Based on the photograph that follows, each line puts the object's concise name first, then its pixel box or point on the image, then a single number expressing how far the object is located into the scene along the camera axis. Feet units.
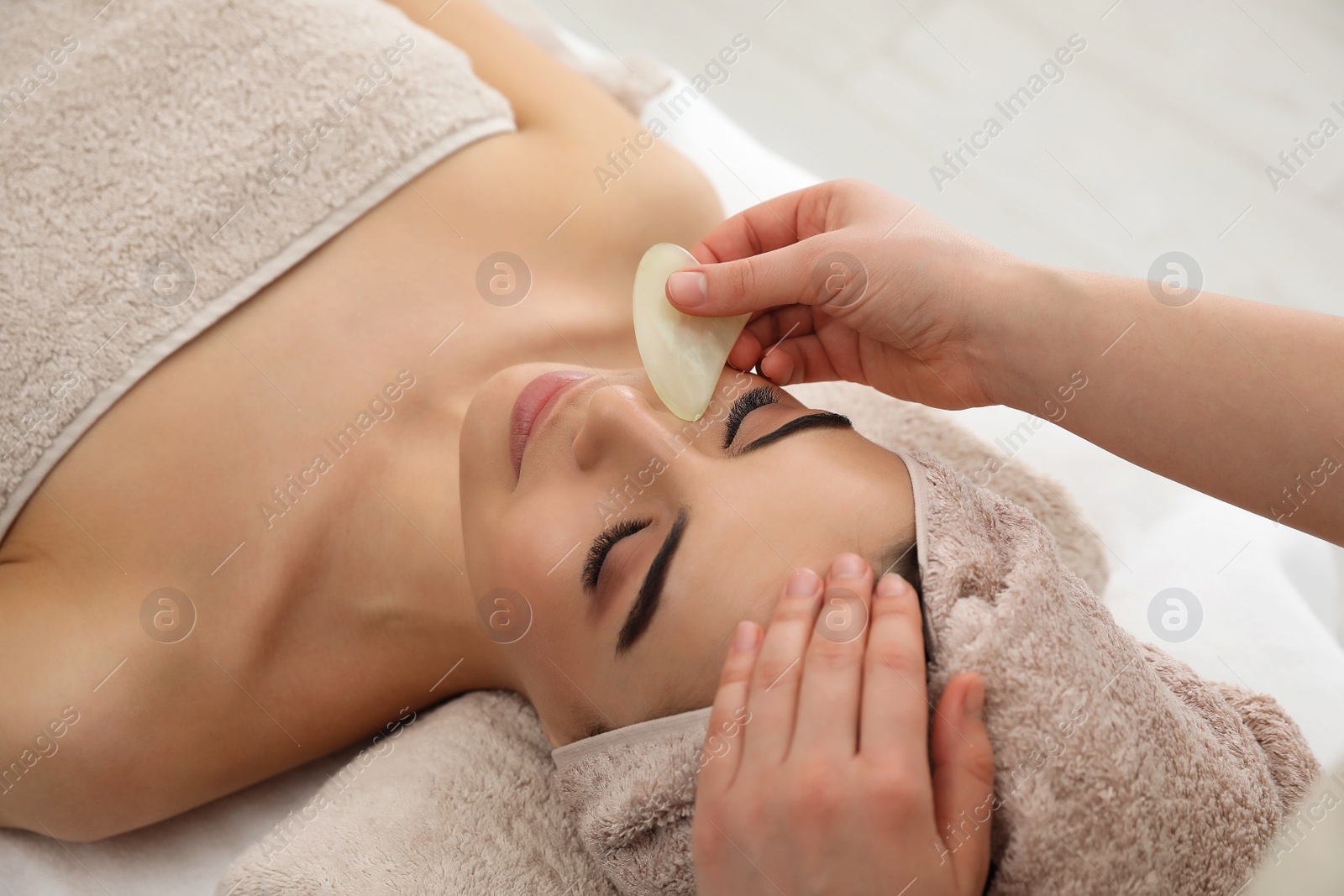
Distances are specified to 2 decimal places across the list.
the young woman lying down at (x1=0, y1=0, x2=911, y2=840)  2.72
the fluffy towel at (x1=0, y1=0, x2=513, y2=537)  2.95
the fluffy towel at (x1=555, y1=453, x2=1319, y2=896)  2.59
